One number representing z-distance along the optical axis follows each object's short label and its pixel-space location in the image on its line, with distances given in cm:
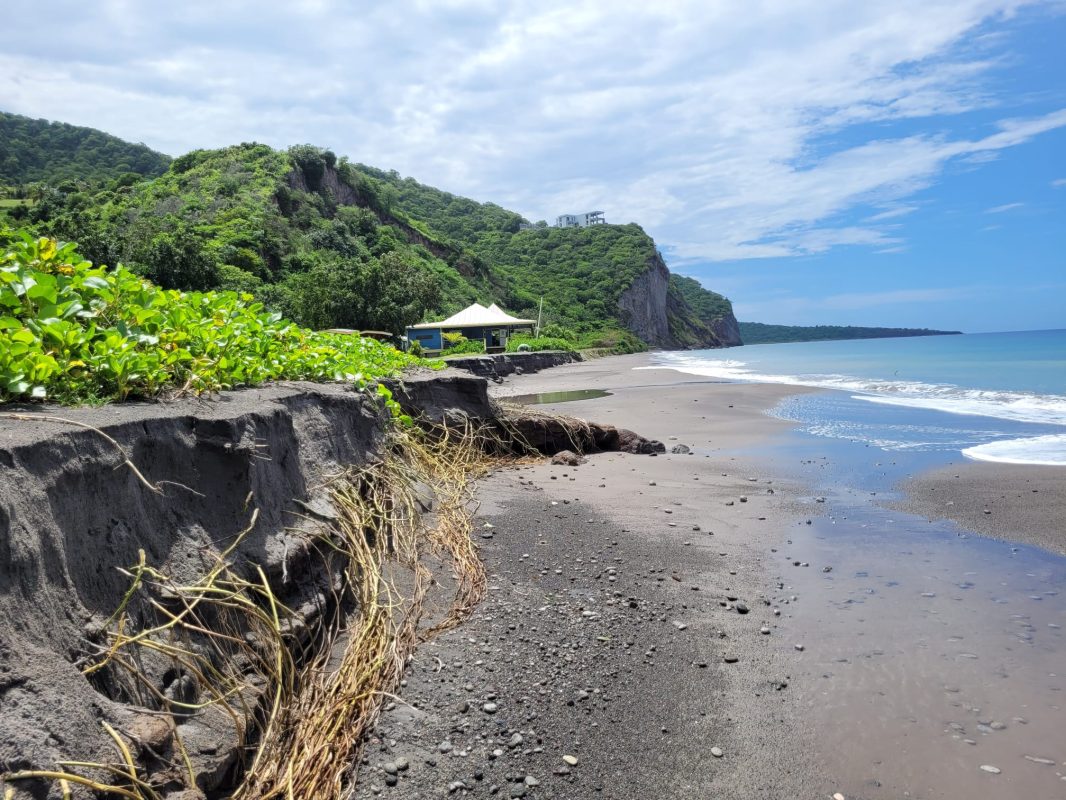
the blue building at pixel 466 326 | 3927
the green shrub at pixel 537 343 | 4894
